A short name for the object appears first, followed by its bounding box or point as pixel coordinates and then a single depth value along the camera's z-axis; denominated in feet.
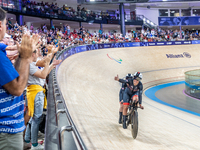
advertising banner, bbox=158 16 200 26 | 108.84
